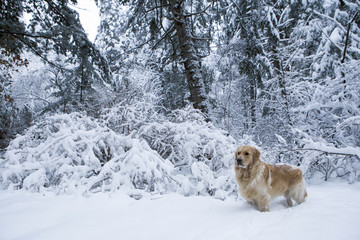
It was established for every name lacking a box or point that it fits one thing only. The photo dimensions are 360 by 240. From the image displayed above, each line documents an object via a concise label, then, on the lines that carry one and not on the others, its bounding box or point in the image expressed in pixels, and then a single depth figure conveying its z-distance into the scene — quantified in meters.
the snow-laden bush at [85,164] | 3.20
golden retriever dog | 2.54
